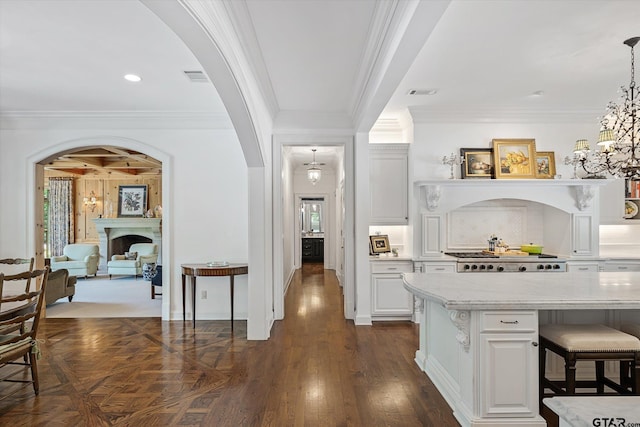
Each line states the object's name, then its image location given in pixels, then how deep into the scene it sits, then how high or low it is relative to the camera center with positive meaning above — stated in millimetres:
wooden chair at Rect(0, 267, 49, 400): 2695 -992
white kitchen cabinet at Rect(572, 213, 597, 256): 4812 -310
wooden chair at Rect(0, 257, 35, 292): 4155 -570
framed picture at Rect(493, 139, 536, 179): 4965 +766
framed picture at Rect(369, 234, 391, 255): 5250 -471
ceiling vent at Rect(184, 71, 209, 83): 3645 +1436
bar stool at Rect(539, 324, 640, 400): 2271 -873
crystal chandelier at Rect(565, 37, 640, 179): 3105 +628
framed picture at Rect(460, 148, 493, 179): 5012 +713
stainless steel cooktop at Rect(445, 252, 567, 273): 4613 -674
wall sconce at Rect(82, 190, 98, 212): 10406 +346
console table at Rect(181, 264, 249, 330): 4570 -755
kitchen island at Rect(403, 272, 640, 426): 2266 -832
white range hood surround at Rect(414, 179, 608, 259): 4844 -23
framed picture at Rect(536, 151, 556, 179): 5043 +701
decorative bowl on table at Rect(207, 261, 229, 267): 4746 -694
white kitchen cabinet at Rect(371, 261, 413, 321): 4945 -1114
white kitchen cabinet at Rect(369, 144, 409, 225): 5145 +400
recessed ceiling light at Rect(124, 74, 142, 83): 3700 +1433
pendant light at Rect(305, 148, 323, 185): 8148 +886
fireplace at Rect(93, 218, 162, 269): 9891 -516
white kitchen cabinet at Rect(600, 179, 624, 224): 5016 +145
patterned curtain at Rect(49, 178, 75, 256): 10188 -35
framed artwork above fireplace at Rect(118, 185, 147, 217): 10266 +370
